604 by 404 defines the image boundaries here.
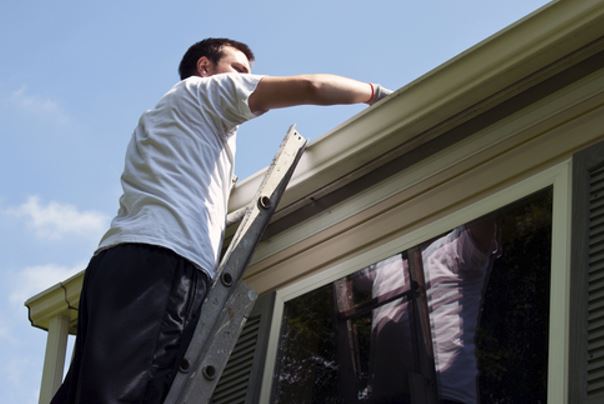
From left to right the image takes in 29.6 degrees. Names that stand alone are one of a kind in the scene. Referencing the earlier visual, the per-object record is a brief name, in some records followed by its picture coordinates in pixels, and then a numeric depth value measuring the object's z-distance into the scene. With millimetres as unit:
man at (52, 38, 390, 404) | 3109
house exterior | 3256
